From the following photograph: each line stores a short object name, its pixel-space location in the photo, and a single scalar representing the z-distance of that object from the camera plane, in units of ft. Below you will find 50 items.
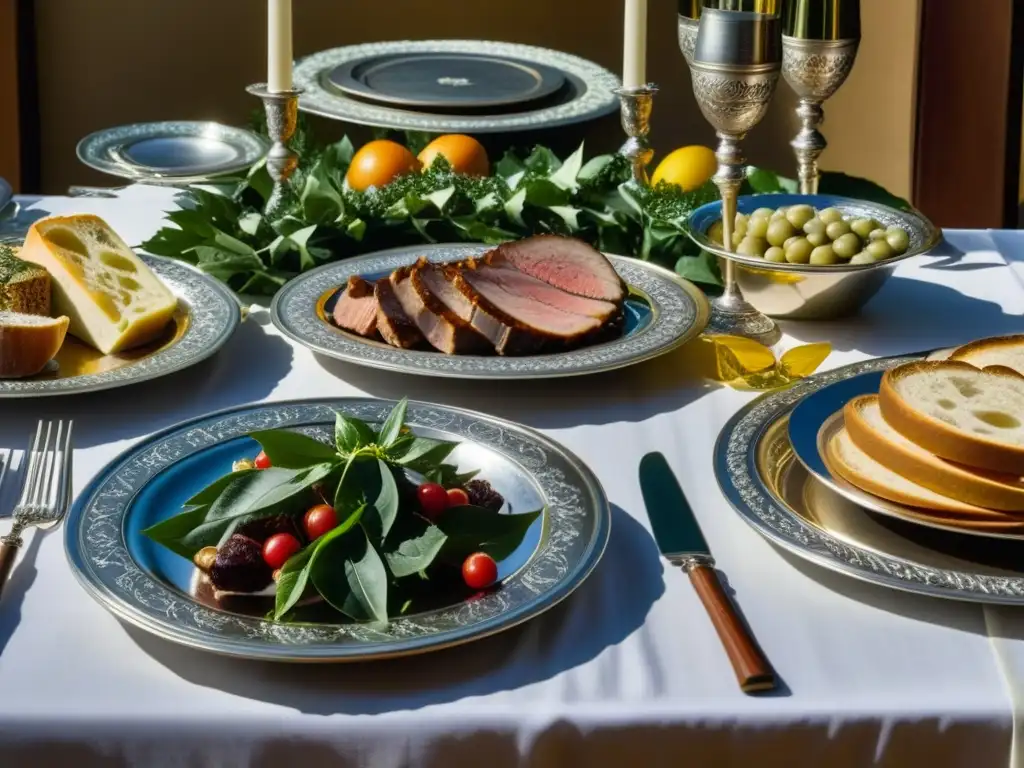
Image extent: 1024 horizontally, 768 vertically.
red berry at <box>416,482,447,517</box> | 2.80
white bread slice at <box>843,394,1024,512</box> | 2.85
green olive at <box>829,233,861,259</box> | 4.39
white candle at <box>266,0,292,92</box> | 4.95
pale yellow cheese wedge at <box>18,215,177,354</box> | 4.17
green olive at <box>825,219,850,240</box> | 4.42
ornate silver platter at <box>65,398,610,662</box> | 2.45
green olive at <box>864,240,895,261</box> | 4.37
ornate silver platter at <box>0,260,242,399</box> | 3.74
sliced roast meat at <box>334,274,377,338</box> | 4.24
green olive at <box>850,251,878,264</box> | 4.34
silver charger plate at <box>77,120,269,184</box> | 6.74
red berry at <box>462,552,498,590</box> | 2.67
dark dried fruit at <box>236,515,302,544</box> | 2.71
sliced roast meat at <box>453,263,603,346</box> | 4.09
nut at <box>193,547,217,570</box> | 2.75
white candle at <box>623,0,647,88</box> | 5.22
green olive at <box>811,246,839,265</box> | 4.38
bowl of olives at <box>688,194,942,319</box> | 4.34
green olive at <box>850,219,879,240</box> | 4.48
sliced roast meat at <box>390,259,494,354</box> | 4.08
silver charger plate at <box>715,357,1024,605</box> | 2.71
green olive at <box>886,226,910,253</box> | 4.41
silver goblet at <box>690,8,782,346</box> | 4.14
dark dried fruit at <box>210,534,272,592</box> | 2.63
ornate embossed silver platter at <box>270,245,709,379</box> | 3.89
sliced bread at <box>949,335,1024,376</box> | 3.73
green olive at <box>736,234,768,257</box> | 4.46
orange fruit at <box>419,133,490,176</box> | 6.15
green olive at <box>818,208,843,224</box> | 4.49
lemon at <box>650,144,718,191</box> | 5.66
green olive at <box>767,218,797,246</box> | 4.45
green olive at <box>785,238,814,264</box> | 4.39
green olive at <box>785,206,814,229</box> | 4.50
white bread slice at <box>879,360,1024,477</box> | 2.88
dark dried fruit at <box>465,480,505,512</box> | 2.98
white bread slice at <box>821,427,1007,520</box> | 2.89
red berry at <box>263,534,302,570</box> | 2.64
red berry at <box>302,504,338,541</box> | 2.67
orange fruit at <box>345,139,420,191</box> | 5.83
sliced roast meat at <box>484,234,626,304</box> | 4.44
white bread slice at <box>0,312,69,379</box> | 3.84
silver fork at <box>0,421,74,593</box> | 2.91
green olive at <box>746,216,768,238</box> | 4.49
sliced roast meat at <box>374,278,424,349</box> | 4.14
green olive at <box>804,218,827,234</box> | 4.43
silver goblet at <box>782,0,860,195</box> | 5.27
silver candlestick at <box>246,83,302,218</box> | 5.08
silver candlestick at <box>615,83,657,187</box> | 5.40
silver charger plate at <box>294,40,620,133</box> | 7.93
